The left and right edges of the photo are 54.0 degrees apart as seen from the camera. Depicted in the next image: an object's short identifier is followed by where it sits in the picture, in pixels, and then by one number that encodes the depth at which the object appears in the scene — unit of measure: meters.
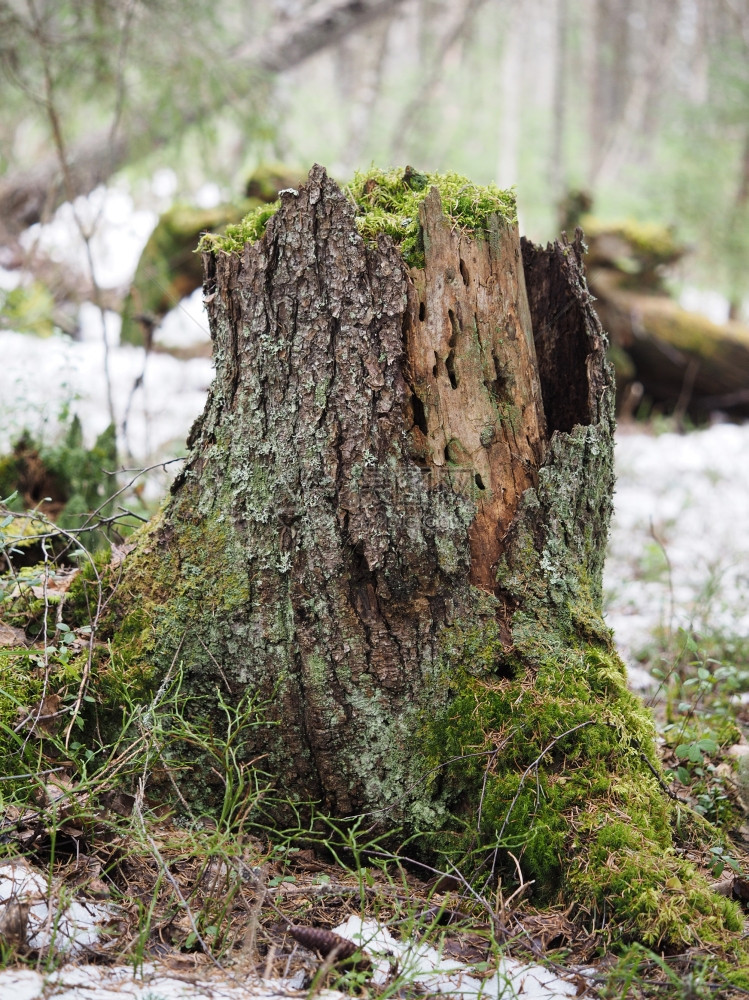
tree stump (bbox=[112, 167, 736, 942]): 2.13
